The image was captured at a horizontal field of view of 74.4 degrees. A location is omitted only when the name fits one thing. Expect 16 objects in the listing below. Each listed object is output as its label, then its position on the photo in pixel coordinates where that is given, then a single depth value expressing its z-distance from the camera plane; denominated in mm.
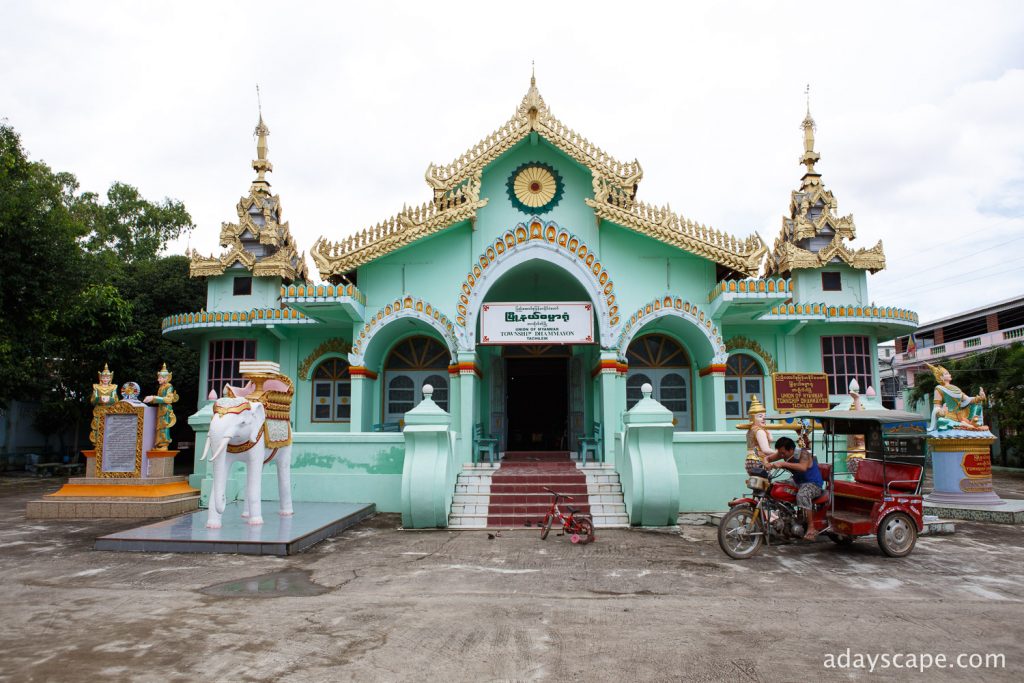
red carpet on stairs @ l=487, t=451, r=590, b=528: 10233
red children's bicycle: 8664
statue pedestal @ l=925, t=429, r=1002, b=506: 11273
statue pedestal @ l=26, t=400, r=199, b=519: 11492
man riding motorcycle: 7750
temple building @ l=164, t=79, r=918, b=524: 12969
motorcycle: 7555
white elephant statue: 8508
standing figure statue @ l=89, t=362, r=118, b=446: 12688
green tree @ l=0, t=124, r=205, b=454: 13055
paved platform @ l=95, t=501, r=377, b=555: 7875
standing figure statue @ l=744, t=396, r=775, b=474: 9227
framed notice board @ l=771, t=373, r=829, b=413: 13000
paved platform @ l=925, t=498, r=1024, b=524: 10633
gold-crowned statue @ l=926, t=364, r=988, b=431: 11648
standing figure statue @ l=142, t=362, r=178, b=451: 12773
